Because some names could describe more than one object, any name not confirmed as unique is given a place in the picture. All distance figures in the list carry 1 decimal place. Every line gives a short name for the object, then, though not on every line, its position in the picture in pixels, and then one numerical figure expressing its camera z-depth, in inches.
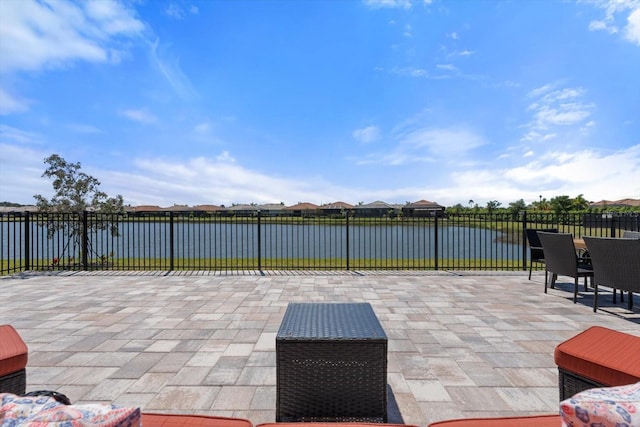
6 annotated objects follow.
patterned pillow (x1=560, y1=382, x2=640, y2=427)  29.0
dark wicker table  64.4
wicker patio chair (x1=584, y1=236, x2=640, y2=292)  136.6
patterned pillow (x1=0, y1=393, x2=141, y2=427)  25.1
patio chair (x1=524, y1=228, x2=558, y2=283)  214.2
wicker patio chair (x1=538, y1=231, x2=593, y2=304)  163.0
